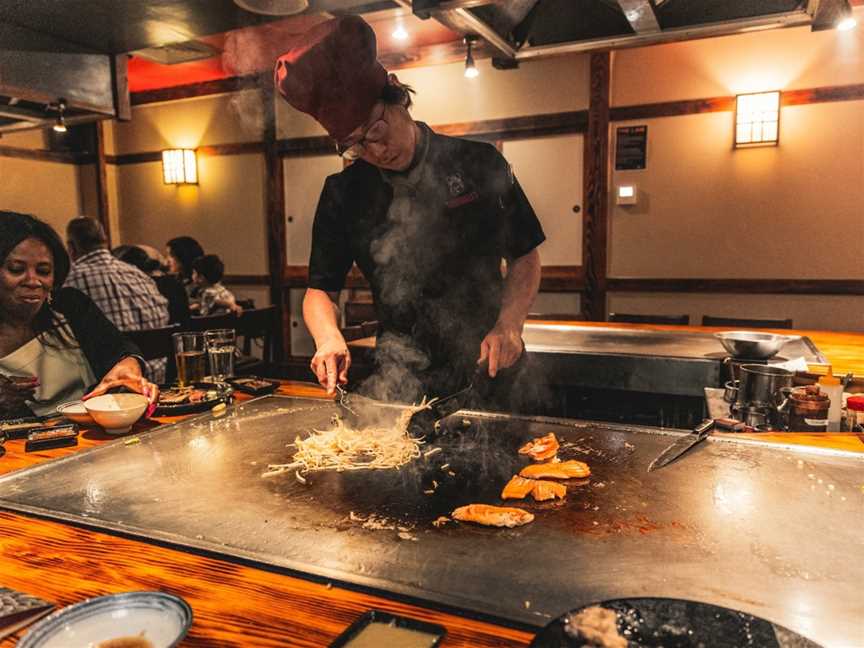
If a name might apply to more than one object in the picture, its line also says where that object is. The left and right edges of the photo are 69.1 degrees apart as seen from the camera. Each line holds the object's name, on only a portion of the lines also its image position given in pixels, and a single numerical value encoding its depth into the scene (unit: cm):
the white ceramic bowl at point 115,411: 203
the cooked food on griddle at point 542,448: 174
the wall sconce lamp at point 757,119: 589
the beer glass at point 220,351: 258
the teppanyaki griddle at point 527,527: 108
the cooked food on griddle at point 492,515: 134
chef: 266
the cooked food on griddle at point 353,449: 176
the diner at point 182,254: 748
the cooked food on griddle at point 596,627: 80
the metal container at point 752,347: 292
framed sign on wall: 645
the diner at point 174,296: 518
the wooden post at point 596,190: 653
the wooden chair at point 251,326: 509
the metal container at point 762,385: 233
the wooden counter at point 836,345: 309
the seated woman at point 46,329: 264
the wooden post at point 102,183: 940
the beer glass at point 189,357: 259
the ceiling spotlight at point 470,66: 373
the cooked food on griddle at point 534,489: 148
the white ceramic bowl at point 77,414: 214
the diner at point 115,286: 443
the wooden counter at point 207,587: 97
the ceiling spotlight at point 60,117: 269
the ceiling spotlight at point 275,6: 181
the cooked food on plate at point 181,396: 240
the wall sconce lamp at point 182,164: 900
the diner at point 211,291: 680
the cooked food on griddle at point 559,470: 161
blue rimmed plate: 90
